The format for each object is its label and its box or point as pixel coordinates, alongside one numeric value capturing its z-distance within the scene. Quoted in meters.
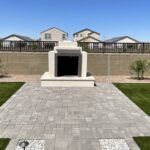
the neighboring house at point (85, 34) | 43.77
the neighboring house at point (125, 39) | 33.09
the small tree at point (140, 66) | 9.90
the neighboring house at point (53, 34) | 40.28
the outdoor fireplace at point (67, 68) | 8.13
